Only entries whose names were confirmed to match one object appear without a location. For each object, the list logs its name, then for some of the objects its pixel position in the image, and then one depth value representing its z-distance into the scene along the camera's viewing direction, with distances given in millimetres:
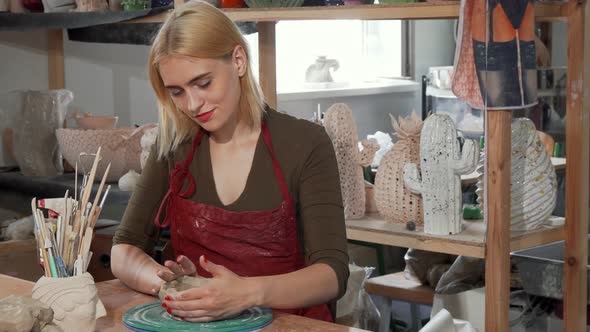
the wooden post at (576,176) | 2406
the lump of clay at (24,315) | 1293
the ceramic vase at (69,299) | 1448
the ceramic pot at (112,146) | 3027
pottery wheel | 1507
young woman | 1812
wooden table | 1550
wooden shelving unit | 2162
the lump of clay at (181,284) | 1596
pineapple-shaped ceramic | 2428
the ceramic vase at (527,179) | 2326
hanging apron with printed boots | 2127
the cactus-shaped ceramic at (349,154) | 2510
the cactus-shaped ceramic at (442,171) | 2289
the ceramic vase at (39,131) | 3262
